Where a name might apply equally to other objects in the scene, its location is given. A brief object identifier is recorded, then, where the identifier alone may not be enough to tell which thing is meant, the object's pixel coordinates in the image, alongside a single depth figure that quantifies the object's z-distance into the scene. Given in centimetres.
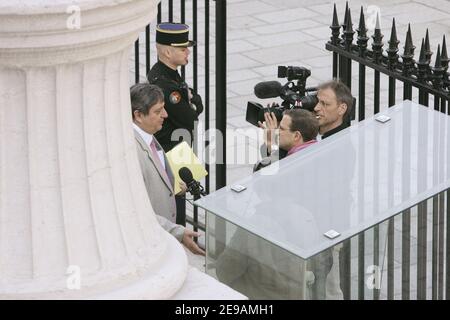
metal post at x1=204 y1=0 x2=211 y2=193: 1384
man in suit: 1178
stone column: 502
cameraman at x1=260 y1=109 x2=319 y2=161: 1154
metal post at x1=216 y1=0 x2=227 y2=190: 1327
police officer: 1435
